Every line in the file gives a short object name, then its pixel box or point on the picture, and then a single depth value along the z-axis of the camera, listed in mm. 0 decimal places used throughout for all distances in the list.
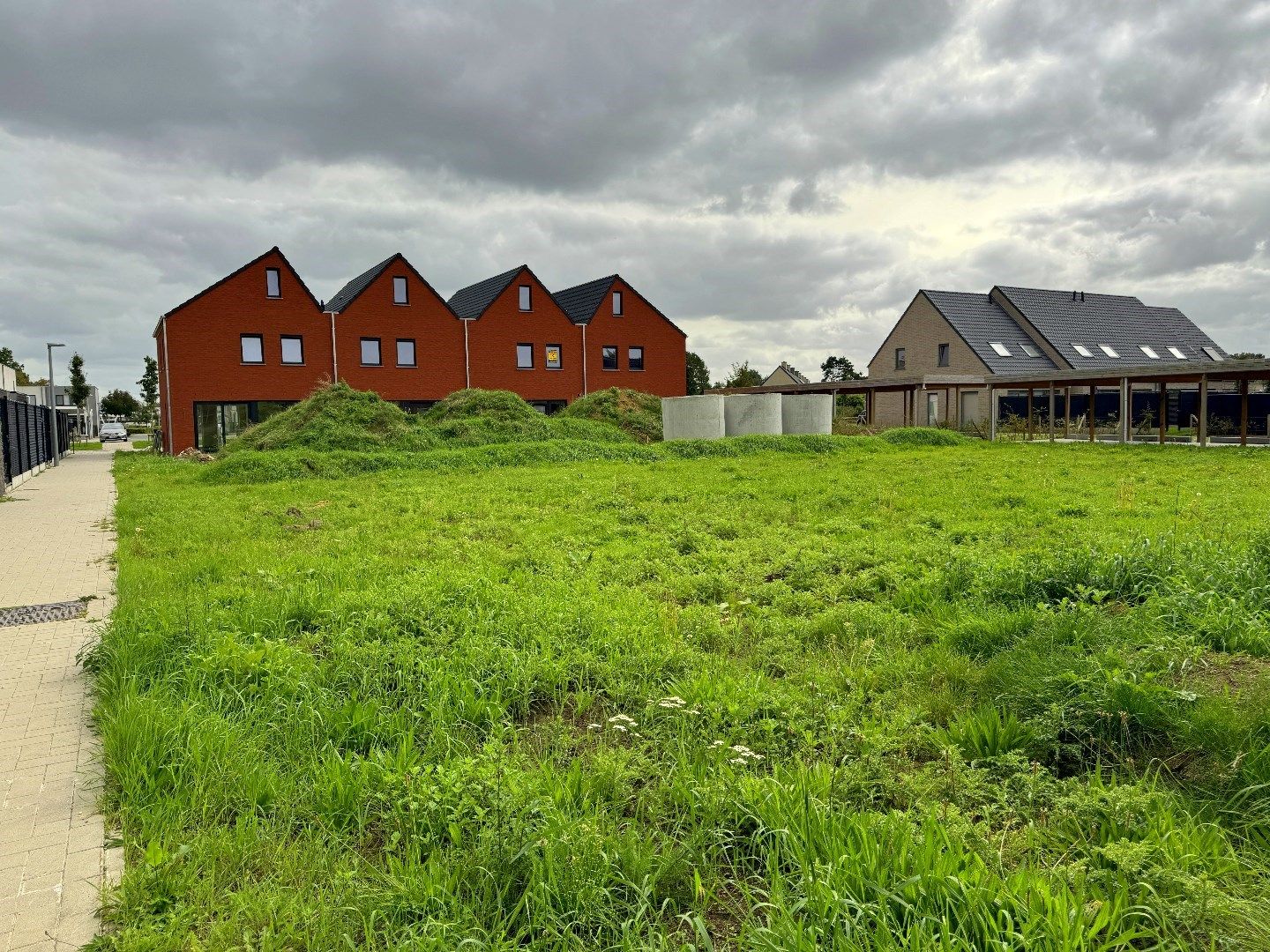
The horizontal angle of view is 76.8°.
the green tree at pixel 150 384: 76688
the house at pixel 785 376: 63156
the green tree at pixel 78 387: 68312
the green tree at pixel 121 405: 93125
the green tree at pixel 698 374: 70812
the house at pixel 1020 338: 40031
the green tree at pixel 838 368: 87825
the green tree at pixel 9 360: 72300
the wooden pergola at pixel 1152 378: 22547
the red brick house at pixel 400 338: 34438
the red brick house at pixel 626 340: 40562
